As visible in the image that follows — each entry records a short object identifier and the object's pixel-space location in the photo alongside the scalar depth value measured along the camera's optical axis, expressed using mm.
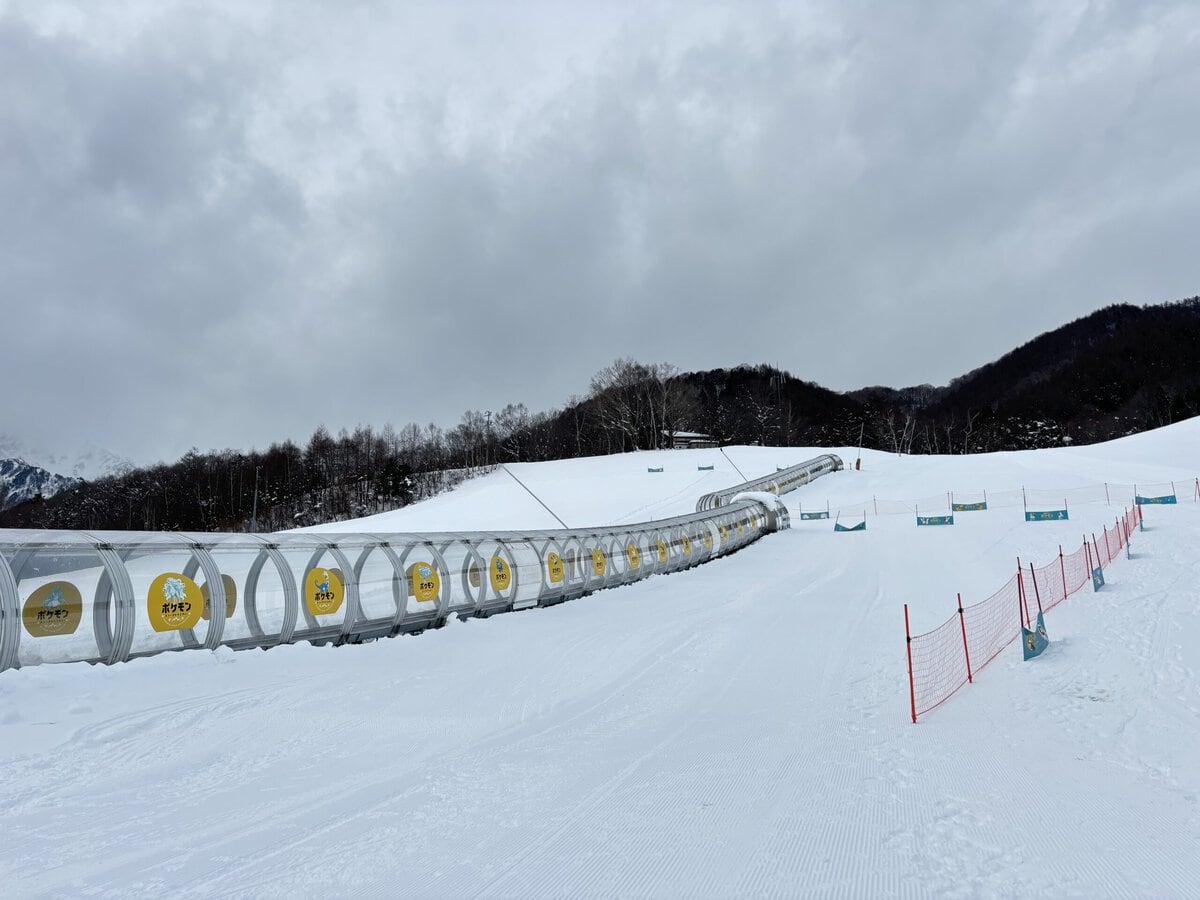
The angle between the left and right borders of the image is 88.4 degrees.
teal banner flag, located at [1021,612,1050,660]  9094
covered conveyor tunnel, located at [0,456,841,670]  7676
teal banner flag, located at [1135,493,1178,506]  28928
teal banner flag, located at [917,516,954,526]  30656
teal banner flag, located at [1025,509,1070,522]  27516
